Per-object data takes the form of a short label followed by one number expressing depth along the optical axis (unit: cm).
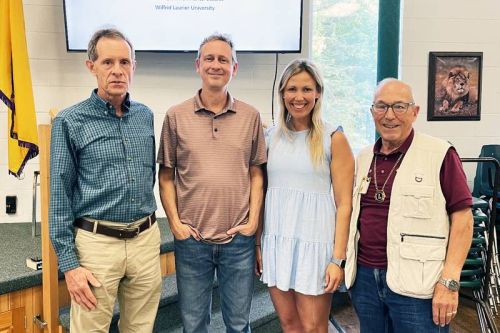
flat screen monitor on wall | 303
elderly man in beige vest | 149
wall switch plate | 320
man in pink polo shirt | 176
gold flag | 274
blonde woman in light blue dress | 175
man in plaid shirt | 155
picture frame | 367
